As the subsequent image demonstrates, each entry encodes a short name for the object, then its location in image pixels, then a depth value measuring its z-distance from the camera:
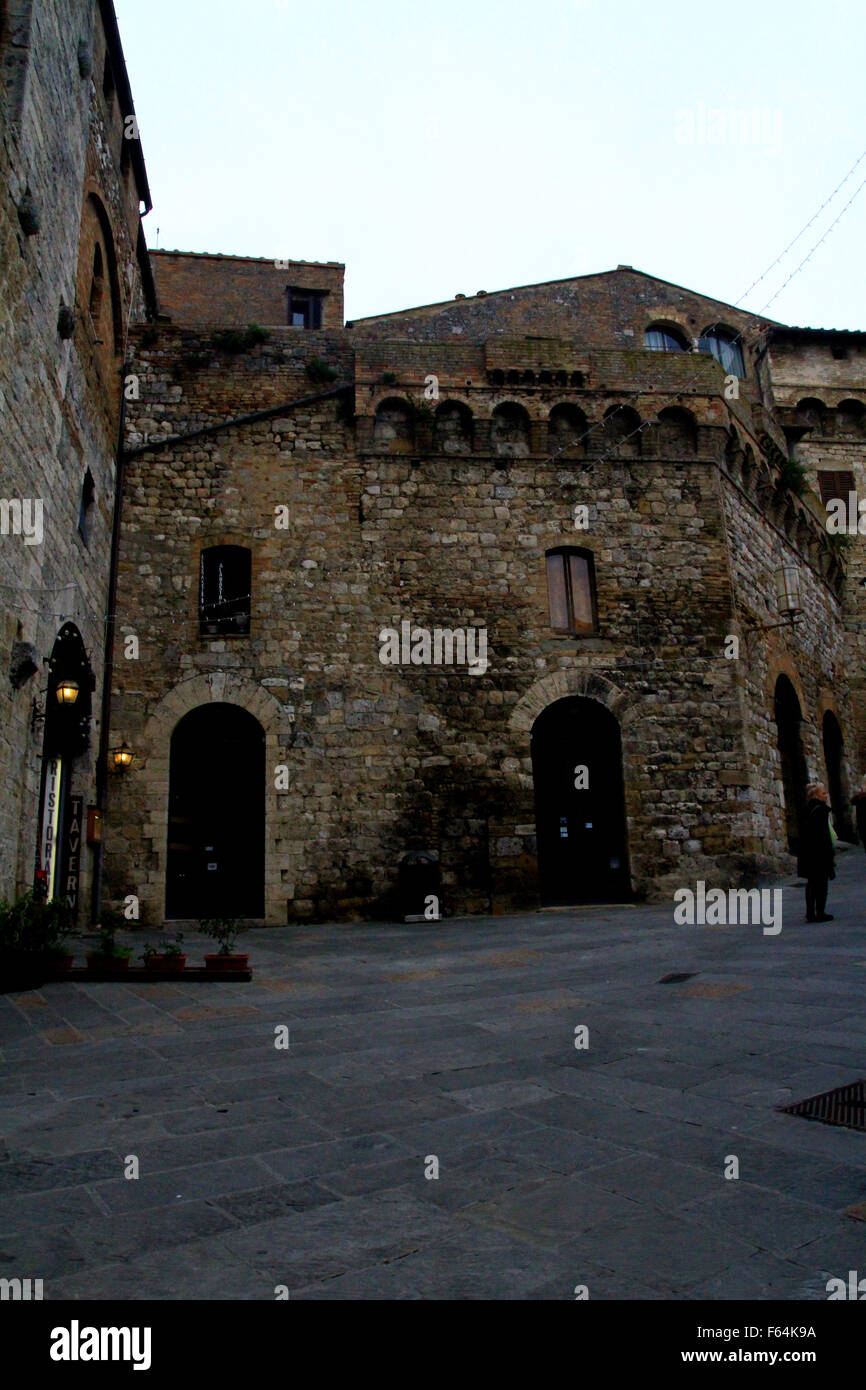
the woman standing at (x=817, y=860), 8.91
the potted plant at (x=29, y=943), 6.63
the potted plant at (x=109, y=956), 7.18
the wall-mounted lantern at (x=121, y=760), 11.57
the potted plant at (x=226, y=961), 7.40
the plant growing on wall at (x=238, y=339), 13.23
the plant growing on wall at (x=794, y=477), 17.44
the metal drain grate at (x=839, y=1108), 3.50
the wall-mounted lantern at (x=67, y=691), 9.12
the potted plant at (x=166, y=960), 7.29
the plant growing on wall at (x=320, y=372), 13.36
